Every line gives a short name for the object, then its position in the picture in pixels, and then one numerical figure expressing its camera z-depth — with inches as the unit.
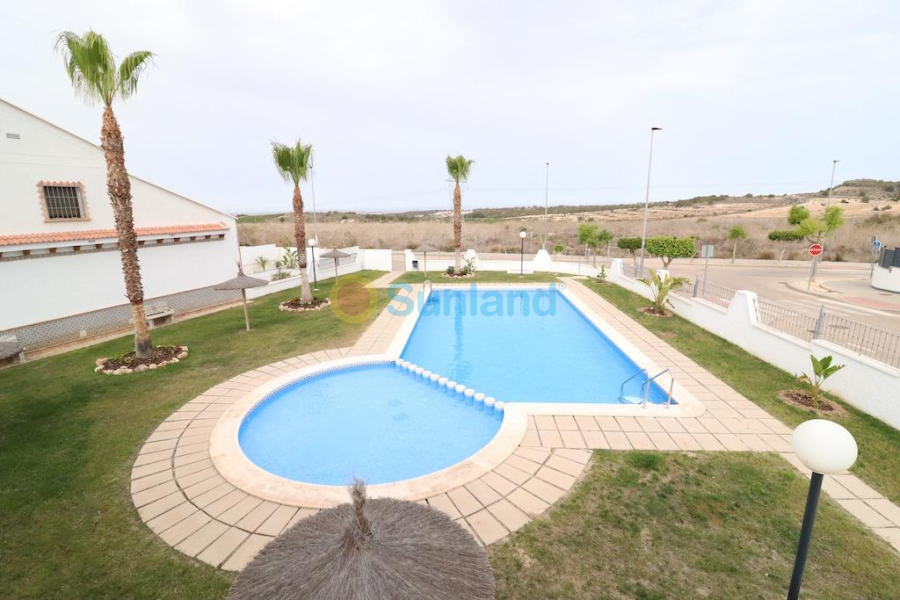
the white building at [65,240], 483.8
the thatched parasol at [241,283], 512.7
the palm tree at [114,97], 378.6
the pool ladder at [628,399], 393.2
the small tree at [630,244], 1211.9
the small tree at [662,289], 612.7
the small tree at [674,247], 856.9
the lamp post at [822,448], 98.0
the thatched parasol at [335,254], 851.7
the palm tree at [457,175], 943.0
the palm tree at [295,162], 645.3
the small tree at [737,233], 1288.5
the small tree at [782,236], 1231.5
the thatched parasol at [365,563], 100.8
